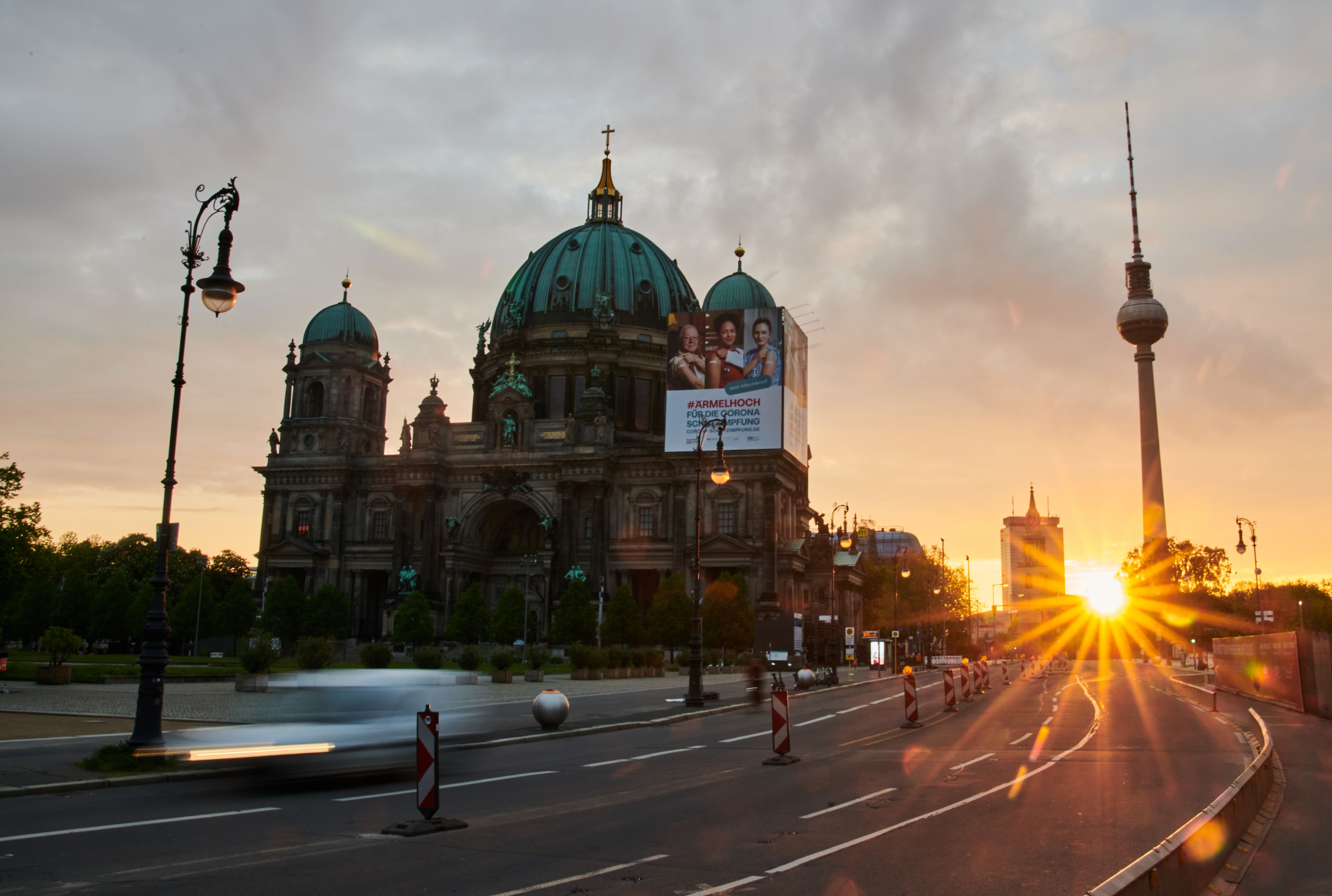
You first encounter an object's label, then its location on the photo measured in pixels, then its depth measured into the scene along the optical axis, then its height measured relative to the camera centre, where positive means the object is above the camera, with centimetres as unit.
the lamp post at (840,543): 8256 +681
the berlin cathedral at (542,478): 8031 +1124
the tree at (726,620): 6888 +43
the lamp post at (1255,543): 7125 +638
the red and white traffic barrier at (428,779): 1112 -164
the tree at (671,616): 6962 +65
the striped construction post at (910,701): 2495 -164
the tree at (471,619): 7475 +19
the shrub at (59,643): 3703 -101
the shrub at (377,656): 4319 -146
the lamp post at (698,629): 3130 -7
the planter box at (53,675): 3556 -204
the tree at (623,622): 7206 +20
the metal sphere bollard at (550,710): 2275 -183
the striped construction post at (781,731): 1772 -169
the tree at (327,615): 7606 +28
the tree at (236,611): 7675 +46
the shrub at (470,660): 4647 -163
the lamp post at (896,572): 7100 +647
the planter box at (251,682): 3466 -211
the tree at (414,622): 7331 -11
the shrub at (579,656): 4850 -147
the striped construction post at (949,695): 3038 -181
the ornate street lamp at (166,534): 1633 +136
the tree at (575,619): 7256 +30
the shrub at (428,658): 4194 -146
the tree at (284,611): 7650 +53
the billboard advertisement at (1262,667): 3425 -110
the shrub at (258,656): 3634 -131
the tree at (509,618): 7431 +30
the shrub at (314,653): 2861 -97
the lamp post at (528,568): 8200 +420
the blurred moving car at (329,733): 1405 -154
